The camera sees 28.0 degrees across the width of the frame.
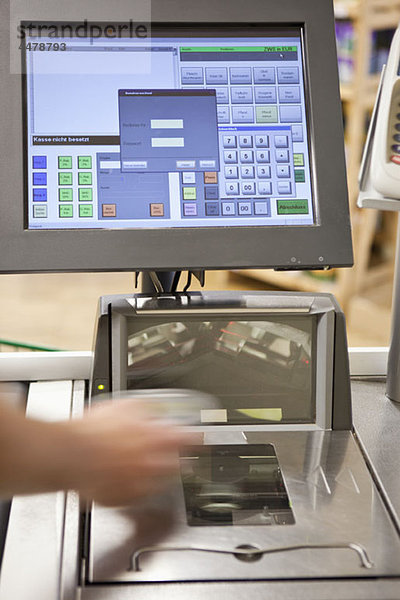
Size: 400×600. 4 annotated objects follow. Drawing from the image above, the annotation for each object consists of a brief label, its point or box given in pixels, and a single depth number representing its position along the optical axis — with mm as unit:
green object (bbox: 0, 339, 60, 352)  1347
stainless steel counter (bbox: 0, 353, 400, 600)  734
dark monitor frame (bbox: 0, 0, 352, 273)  982
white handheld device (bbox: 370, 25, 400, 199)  1050
